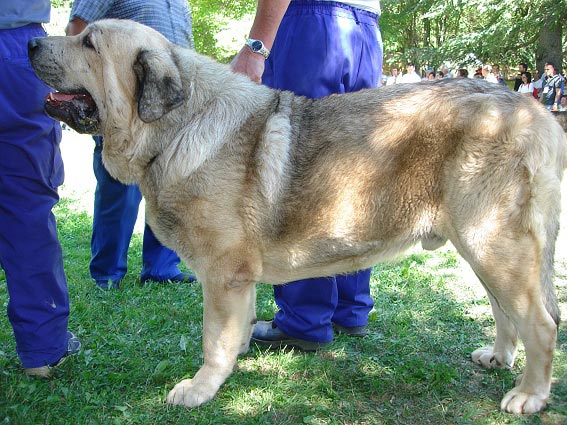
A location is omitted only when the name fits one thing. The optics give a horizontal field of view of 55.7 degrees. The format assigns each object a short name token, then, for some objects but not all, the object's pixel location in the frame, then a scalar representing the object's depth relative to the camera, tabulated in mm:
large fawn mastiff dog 2688
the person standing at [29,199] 2887
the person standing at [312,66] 3385
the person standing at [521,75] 19438
